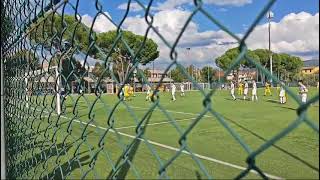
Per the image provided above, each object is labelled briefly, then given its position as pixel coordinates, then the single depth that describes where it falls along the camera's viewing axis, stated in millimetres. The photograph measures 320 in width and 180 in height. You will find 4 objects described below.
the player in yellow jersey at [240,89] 32641
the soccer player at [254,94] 25103
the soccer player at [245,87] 25950
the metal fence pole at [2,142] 2303
